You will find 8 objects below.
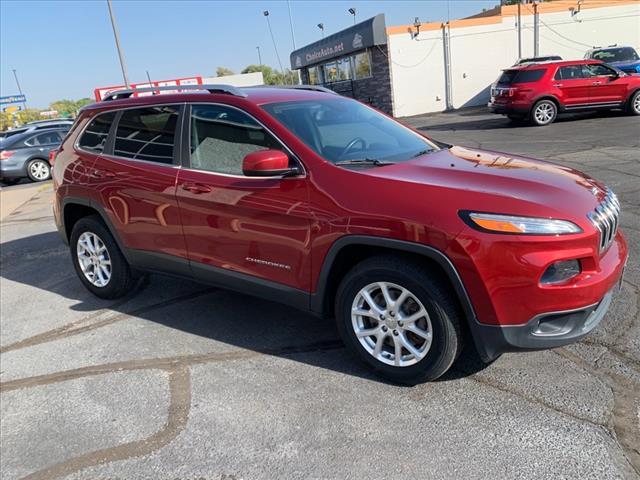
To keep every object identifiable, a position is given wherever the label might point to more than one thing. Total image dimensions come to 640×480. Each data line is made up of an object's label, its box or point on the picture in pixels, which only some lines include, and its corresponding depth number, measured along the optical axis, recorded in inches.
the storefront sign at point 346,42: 948.0
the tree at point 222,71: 3626.2
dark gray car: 636.1
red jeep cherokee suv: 107.2
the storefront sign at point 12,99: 2822.3
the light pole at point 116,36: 874.8
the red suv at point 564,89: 612.1
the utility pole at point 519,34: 998.7
